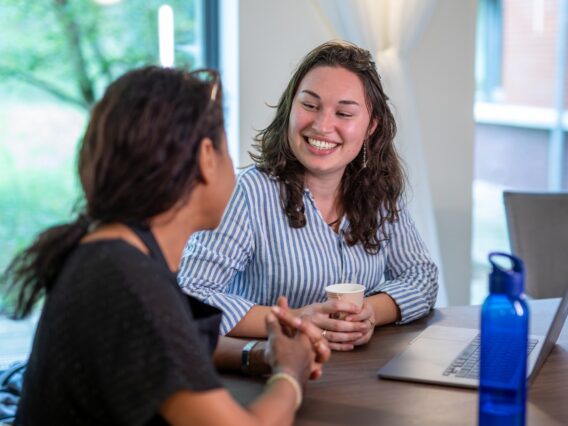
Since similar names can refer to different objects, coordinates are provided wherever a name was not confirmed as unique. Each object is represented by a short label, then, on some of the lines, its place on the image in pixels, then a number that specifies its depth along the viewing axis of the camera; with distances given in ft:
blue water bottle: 3.97
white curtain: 10.64
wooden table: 4.48
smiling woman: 6.42
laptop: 5.06
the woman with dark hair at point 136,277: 3.56
